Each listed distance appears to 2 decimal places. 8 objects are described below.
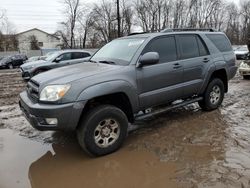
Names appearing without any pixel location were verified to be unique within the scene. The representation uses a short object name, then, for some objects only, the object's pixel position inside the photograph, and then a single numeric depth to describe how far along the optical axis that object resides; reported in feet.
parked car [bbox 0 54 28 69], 62.03
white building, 180.66
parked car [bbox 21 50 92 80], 27.52
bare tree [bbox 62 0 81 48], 124.09
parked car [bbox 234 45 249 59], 55.97
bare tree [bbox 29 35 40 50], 140.93
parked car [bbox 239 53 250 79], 26.90
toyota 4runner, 9.02
